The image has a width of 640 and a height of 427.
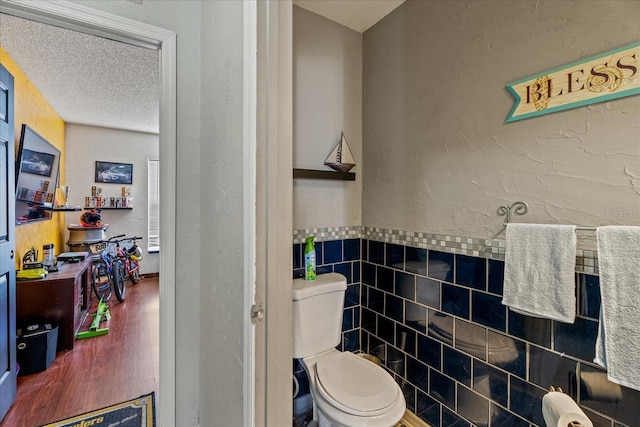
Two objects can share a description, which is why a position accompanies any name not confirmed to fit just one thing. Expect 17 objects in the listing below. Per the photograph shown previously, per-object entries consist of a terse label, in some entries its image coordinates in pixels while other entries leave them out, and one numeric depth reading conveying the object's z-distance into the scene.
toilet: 1.21
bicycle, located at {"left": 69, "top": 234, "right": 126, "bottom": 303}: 3.72
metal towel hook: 1.22
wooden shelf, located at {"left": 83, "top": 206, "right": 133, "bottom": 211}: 4.46
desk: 2.37
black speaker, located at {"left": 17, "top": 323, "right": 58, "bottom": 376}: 2.19
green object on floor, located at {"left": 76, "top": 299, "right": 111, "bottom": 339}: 2.85
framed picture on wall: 4.54
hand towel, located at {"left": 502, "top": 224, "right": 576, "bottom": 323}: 1.02
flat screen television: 2.49
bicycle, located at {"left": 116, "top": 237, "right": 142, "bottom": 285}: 4.31
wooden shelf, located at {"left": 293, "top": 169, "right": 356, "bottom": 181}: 1.71
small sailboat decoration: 1.85
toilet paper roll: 0.93
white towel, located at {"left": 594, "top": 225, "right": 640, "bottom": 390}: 0.87
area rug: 1.72
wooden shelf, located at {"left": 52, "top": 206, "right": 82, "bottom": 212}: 3.49
